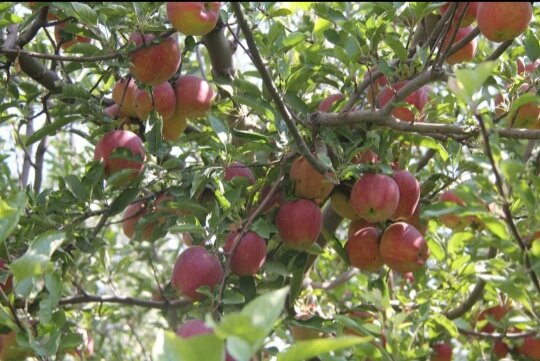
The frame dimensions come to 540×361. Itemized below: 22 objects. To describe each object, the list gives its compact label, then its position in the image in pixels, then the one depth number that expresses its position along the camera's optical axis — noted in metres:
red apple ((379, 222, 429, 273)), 2.61
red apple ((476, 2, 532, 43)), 2.29
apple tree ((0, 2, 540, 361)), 2.38
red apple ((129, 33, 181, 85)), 2.59
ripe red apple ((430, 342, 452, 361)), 2.88
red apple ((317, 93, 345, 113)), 2.73
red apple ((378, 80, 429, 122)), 2.63
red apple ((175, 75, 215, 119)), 2.75
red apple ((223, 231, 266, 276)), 2.53
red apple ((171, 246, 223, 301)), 2.46
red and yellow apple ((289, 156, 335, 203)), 2.60
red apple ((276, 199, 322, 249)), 2.58
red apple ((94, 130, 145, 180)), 2.64
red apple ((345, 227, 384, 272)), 2.67
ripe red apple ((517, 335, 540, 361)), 2.88
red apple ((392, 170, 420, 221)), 2.63
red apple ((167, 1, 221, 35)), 2.34
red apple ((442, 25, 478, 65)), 2.68
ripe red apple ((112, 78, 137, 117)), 2.74
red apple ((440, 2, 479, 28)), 2.52
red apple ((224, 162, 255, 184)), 2.65
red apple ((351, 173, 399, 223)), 2.55
